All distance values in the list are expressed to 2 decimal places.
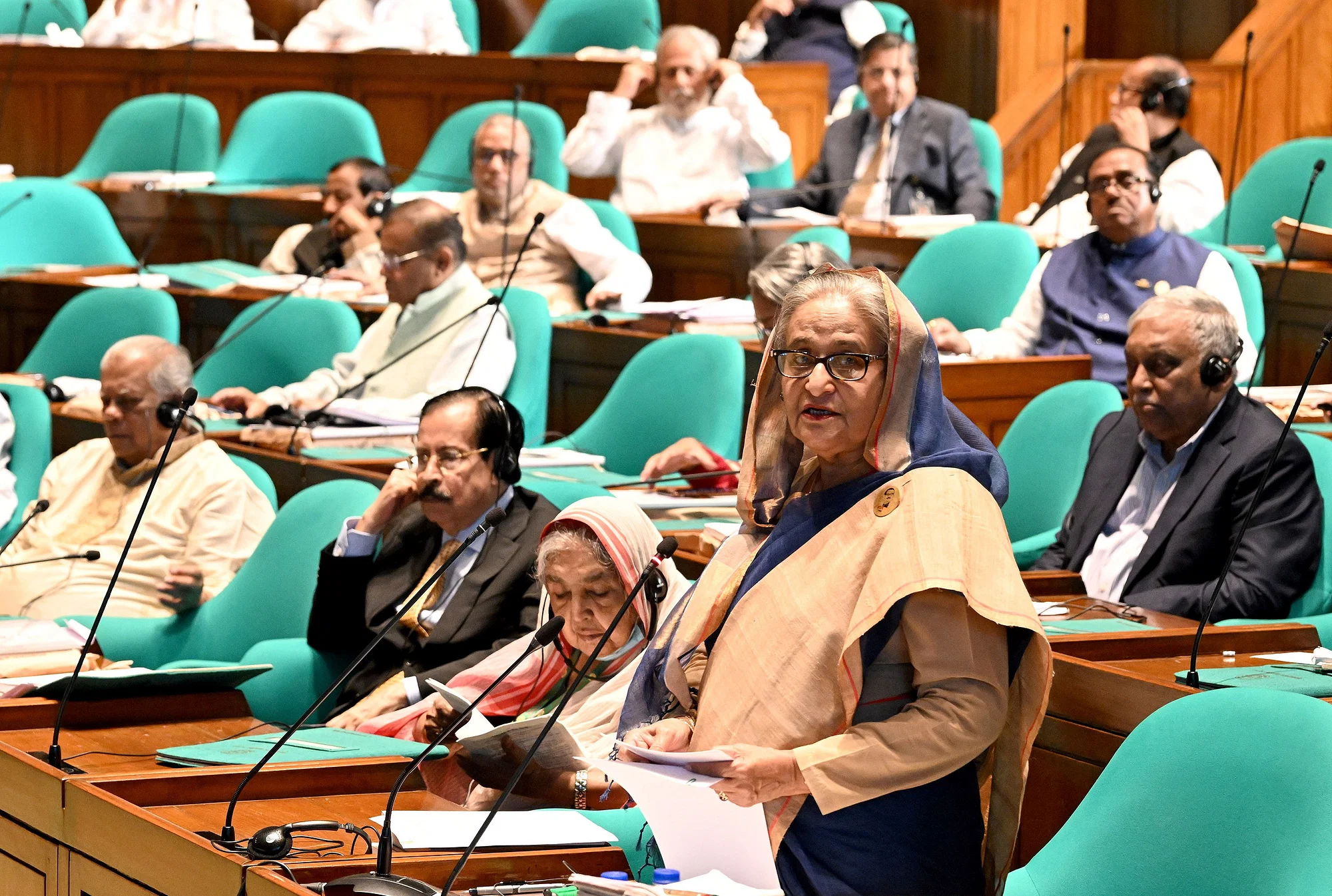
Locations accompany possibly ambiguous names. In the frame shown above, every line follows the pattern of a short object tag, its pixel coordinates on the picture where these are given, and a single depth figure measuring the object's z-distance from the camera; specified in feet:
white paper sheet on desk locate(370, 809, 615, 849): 14.23
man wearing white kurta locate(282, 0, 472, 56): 52.60
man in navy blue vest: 30.45
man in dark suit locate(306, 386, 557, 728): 20.68
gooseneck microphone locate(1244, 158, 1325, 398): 27.75
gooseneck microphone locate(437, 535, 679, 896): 12.62
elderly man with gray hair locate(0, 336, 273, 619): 25.86
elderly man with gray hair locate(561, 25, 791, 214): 41.96
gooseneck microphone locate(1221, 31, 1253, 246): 37.40
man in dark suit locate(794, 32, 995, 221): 40.57
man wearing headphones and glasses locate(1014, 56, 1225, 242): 37.01
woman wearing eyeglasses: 12.58
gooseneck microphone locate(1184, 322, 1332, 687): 16.98
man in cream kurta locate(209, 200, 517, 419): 32.71
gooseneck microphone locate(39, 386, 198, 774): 16.55
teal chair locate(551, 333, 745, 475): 29.25
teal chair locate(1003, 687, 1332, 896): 12.93
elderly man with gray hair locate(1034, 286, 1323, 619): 20.79
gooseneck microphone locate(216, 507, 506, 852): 14.23
